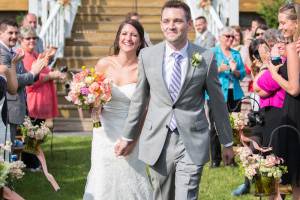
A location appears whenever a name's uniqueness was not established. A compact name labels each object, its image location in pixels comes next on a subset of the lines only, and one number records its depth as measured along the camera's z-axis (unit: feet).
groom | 26.92
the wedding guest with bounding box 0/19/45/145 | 40.69
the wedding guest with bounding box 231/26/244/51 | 60.43
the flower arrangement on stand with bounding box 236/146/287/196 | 29.98
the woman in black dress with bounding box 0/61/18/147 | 28.31
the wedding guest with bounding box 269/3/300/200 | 29.85
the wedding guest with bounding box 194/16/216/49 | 60.41
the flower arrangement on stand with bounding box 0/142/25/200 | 23.10
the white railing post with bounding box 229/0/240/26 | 83.77
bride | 33.44
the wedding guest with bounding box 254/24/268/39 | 54.55
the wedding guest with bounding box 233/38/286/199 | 32.33
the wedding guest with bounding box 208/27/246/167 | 51.20
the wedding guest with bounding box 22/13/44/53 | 58.54
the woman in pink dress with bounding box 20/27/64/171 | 49.68
